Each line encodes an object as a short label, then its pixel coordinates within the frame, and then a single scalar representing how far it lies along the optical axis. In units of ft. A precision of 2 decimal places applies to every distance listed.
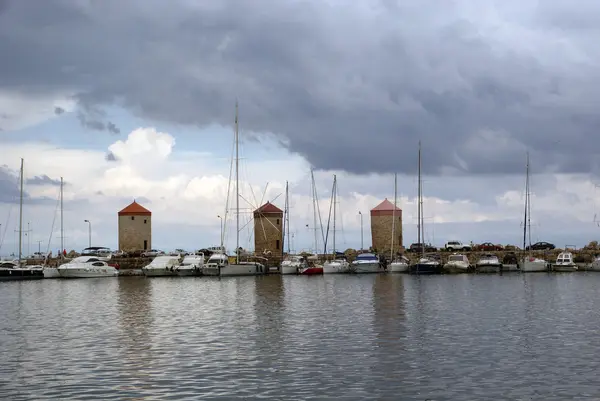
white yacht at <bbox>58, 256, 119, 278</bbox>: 297.94
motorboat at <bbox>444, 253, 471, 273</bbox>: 308.40
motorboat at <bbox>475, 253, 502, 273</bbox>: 305.32
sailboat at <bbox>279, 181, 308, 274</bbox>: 311.47
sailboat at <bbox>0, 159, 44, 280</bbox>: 288.92
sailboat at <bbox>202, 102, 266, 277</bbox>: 286.21
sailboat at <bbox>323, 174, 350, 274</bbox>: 316.60
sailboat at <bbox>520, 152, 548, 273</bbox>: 305.94
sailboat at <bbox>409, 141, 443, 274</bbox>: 298.56
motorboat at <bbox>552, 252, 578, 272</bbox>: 310.86
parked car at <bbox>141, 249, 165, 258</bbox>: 363.68
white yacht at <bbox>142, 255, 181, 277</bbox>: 304.09
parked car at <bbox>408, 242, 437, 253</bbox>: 382.63
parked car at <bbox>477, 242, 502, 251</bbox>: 379.14
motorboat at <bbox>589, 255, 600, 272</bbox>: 313.73
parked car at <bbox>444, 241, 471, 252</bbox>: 380.78
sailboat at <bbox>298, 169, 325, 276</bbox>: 315.17
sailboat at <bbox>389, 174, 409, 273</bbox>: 309.83
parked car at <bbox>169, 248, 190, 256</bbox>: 381.19
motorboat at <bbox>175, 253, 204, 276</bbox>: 301.84
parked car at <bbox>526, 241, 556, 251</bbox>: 374.63
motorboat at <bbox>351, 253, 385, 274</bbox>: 311.47
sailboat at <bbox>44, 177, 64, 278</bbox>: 298.35
